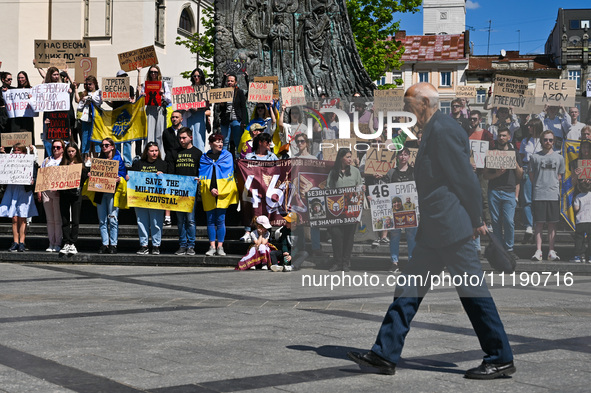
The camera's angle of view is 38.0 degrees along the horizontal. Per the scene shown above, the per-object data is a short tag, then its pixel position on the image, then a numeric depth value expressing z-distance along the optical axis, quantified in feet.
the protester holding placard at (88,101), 51.01
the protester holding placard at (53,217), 45.62
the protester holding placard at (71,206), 44.52
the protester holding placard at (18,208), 46.55
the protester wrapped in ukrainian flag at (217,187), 43.86
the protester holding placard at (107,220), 44.62
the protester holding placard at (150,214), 44.50
